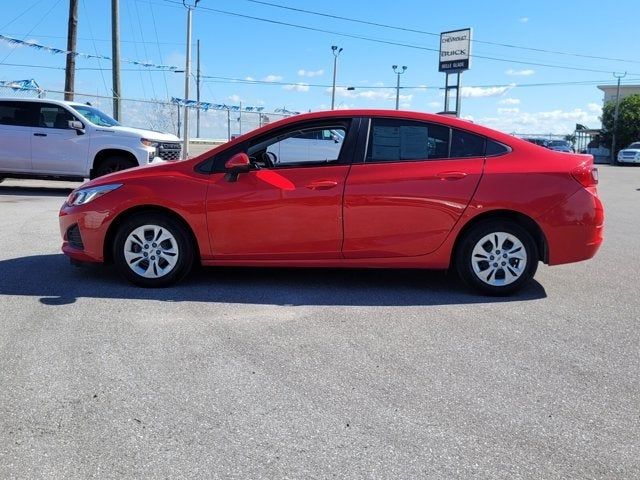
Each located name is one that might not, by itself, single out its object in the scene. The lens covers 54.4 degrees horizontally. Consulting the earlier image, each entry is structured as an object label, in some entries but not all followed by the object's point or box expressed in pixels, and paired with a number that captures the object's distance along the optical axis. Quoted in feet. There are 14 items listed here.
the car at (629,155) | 150.66
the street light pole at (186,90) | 86.63
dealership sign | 130.11
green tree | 186.29
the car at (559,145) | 141.22
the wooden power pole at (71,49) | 69.26
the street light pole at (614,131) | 185.39
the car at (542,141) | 151.67
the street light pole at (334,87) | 155.43
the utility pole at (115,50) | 65.00
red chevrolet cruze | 18.02
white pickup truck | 41.73
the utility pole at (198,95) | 106.18
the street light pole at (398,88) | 172.56
